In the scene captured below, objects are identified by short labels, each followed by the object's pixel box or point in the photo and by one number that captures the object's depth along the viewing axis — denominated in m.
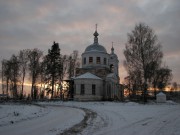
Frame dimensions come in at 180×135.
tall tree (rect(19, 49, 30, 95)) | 31.37
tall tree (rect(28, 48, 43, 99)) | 31.10
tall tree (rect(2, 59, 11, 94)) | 32.13
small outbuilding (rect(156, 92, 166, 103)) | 29.57
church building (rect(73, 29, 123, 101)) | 27.53
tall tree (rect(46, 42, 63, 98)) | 31.27
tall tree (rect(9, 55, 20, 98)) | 31.39
